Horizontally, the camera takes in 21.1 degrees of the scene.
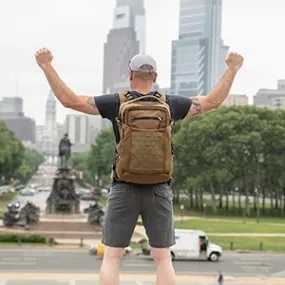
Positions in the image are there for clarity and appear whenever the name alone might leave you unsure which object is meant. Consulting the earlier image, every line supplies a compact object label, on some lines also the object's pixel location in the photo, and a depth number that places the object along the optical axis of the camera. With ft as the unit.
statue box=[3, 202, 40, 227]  161.38
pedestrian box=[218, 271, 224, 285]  80.94
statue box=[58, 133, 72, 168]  186.29
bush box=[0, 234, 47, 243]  140.67
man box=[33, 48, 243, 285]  18.57
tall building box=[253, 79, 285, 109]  294.66
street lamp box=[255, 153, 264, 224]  225.76
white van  118.11
